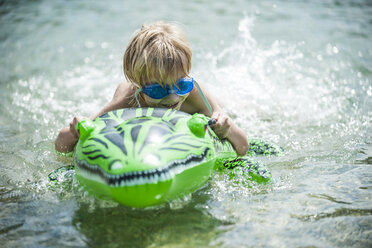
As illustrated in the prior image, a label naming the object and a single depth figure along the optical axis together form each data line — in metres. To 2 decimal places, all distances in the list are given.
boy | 2.81
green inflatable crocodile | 2.05
